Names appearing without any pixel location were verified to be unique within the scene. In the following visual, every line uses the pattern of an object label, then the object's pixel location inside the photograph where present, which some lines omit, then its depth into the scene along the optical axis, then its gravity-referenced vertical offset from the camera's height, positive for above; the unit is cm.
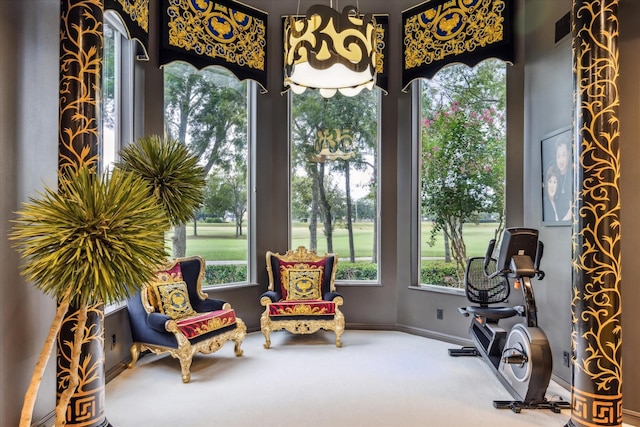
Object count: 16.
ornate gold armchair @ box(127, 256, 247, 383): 343 -98
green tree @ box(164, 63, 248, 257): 446 +122
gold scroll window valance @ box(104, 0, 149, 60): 328 +181
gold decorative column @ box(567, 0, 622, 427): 247 -9
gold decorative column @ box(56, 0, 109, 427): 232 +58
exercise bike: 282 -101
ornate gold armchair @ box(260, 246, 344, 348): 427 -95
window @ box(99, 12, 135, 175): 370 +126
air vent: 322 +162
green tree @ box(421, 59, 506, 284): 424 +111
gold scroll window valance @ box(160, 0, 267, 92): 414 +209
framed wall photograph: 319 +33
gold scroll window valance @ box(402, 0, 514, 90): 400 +202
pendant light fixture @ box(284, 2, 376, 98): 246 +115
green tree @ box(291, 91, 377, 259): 510 +96
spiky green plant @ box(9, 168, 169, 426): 179 -12
